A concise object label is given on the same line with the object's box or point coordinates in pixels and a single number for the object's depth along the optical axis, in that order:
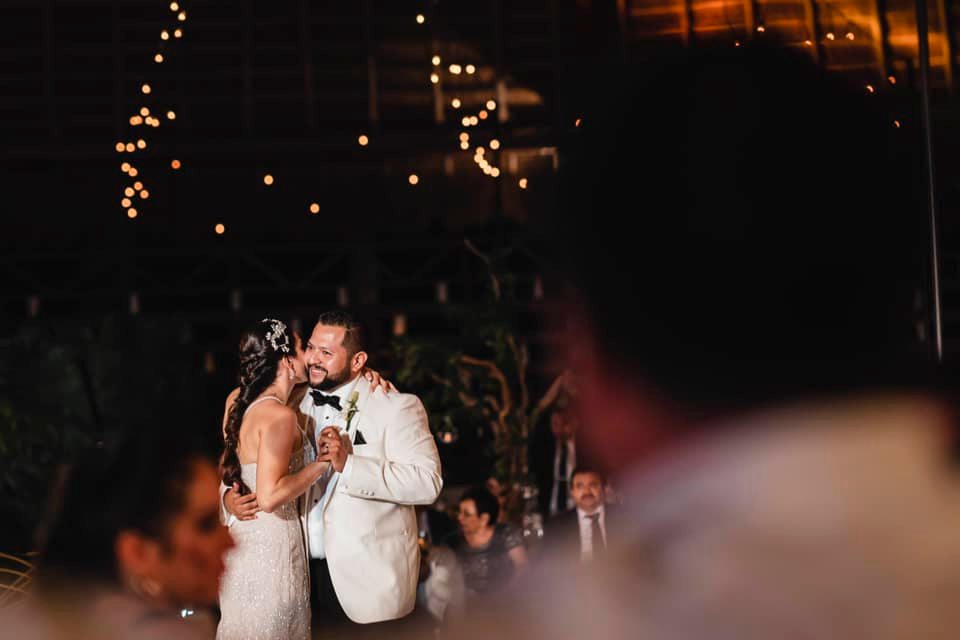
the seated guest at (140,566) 2.79
